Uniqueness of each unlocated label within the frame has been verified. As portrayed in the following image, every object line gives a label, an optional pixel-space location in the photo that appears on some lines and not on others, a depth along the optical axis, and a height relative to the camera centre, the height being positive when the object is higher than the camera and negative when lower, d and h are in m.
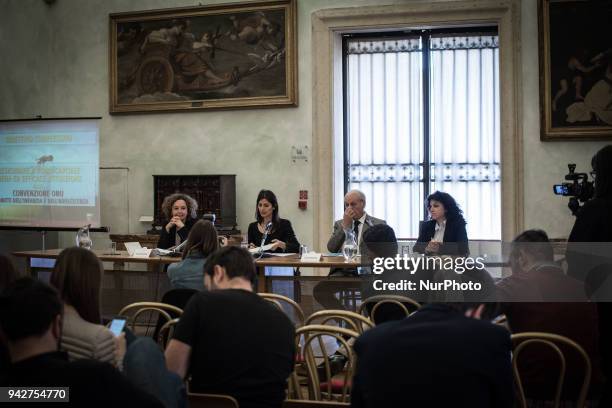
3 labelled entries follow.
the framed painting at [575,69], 8.38 +1.71
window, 9.20 +1.15
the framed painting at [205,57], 9.18 +2.13
